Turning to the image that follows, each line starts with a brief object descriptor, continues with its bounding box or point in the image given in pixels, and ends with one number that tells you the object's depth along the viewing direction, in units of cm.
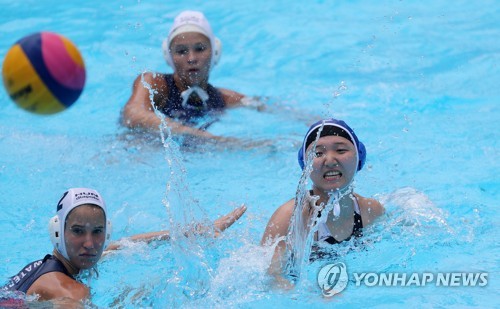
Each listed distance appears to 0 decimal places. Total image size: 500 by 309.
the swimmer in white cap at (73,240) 961
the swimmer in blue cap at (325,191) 1072
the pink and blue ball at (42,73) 927
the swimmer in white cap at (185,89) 1519
